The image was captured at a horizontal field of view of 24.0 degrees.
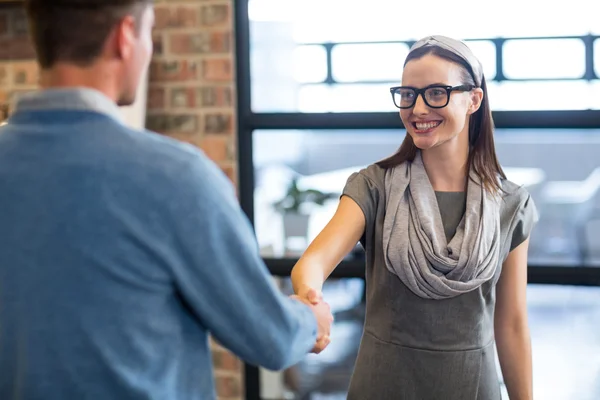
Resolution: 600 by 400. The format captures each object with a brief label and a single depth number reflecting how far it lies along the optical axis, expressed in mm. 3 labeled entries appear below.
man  2126
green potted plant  3887
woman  2751
